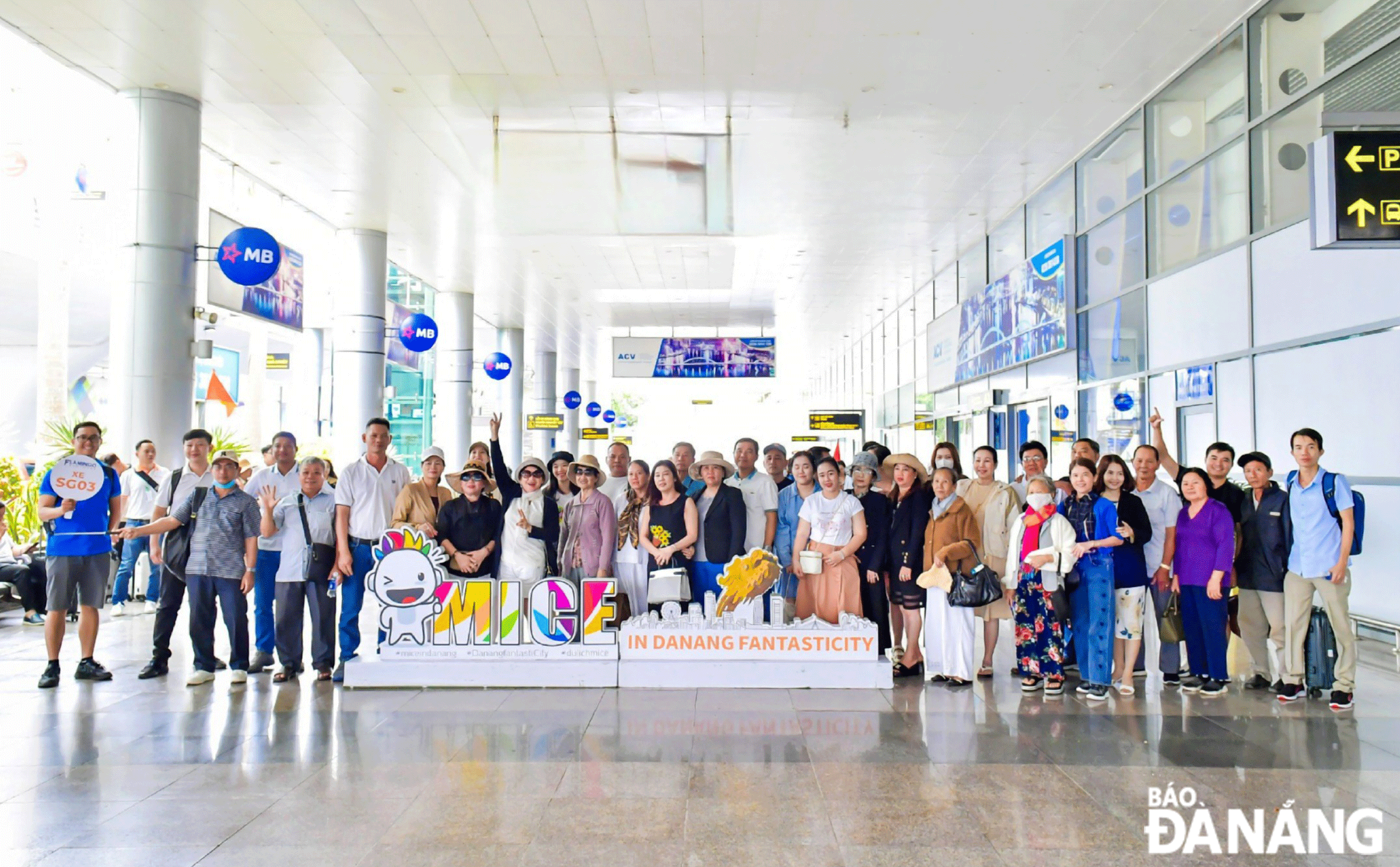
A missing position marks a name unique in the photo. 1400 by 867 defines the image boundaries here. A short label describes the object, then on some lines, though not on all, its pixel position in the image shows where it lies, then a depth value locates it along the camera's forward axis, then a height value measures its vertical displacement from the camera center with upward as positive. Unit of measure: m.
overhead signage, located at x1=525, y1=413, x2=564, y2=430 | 29.64 +1.23
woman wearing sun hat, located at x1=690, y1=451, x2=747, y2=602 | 7.07 -0.44
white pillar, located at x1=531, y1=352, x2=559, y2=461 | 31.89 +2.60
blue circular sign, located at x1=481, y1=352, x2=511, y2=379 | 23.75 +2.33
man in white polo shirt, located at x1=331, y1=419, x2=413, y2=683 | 6.96 -0.37
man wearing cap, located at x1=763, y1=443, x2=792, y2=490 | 9.02 +0.02
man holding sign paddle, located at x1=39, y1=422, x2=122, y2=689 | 6.44 -0.45
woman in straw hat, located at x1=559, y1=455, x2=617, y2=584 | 7.00 -0.47
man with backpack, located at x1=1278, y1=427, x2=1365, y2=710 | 5.98 -0.45
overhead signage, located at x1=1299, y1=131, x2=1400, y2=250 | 5.25 +1.46
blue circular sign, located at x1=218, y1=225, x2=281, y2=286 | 9.82 +2.02
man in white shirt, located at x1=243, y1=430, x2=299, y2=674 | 7.09 -0.65
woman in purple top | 6.33 -0.70
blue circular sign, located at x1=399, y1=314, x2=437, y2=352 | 16.12 +2.09
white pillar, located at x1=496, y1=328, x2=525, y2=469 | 27.50 +1.92
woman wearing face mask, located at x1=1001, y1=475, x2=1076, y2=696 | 6.34 -0.75
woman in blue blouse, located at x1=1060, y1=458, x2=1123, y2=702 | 6.33 -0.70
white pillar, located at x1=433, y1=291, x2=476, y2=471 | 21.84 +1.98
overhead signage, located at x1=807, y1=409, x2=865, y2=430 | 26.70 +1.18
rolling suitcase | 6.20 -1.15
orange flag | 12.63 +0.88
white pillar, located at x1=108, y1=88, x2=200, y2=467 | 9.80 +1.71
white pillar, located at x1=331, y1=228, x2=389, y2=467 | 15.35 +1.87
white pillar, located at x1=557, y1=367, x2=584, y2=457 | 35.75 +1.48
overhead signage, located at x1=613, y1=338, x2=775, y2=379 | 24.12 +2.58
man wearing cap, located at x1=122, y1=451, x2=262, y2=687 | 6.64 -0.60
